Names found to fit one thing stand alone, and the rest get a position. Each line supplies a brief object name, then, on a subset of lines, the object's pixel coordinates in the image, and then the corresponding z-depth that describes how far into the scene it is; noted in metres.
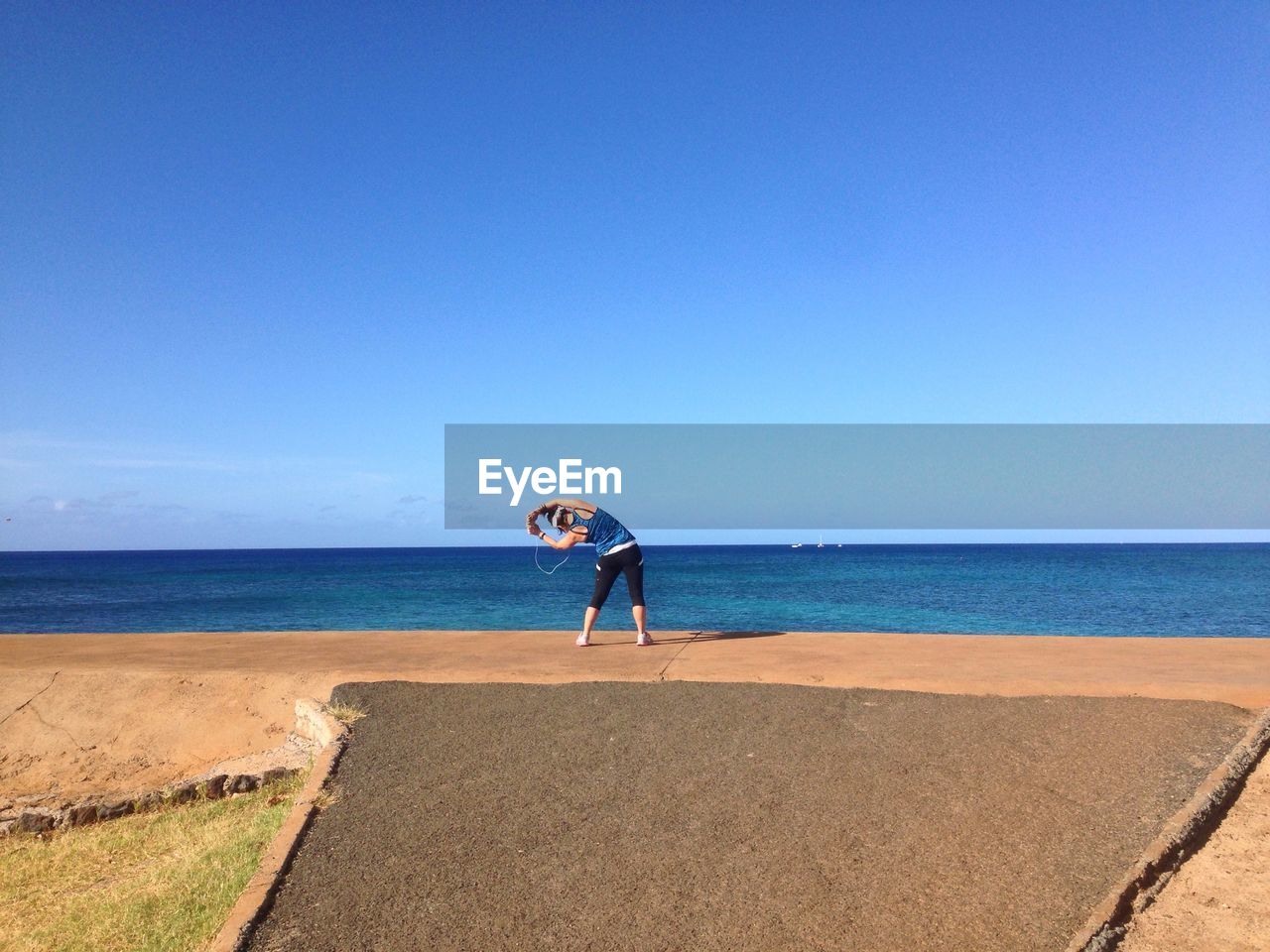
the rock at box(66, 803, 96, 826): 7.40
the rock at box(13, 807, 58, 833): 7.35
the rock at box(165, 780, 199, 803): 7.54
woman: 10.31
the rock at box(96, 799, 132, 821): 7.45
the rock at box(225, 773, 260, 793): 7.54
